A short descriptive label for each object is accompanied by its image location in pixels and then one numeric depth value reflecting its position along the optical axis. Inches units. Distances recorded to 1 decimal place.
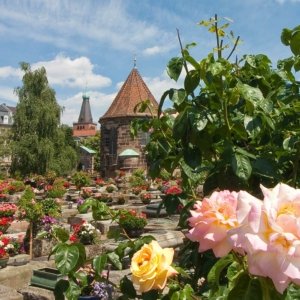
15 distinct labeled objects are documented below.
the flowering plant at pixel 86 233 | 339.6
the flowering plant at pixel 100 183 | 931.9
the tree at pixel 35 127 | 1282.0
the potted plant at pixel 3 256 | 272.3
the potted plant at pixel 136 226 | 360.5
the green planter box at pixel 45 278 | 189.0
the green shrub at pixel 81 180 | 903.1
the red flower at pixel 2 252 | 274.9
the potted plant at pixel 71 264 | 64.1
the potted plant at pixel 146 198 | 651.8
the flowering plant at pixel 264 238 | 30.6
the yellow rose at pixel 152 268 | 48.7
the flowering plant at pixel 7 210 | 473.3
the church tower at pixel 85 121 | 3772.1
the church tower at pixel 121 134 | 1318.9
